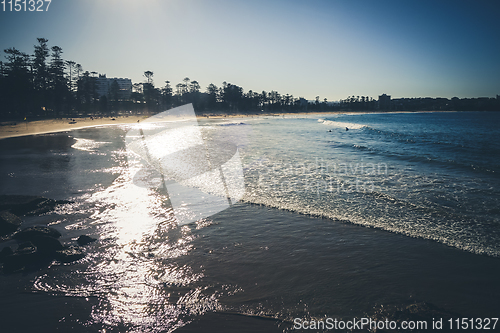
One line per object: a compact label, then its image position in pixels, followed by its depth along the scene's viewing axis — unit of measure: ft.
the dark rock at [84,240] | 17.68
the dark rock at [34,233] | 17.54
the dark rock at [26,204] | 22.82
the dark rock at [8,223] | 19.15
